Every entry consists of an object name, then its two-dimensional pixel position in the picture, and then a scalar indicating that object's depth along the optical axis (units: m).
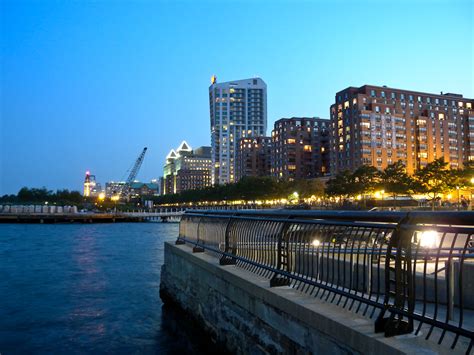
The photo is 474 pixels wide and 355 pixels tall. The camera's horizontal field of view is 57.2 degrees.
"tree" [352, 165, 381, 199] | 113.19
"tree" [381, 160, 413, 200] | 107.44
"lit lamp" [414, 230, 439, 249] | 8.51
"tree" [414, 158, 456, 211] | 102.00
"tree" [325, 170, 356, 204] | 114.69
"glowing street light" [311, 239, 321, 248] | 7.35
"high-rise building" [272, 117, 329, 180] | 195.00
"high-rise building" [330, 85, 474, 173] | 147.80
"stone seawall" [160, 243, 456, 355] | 4.92
